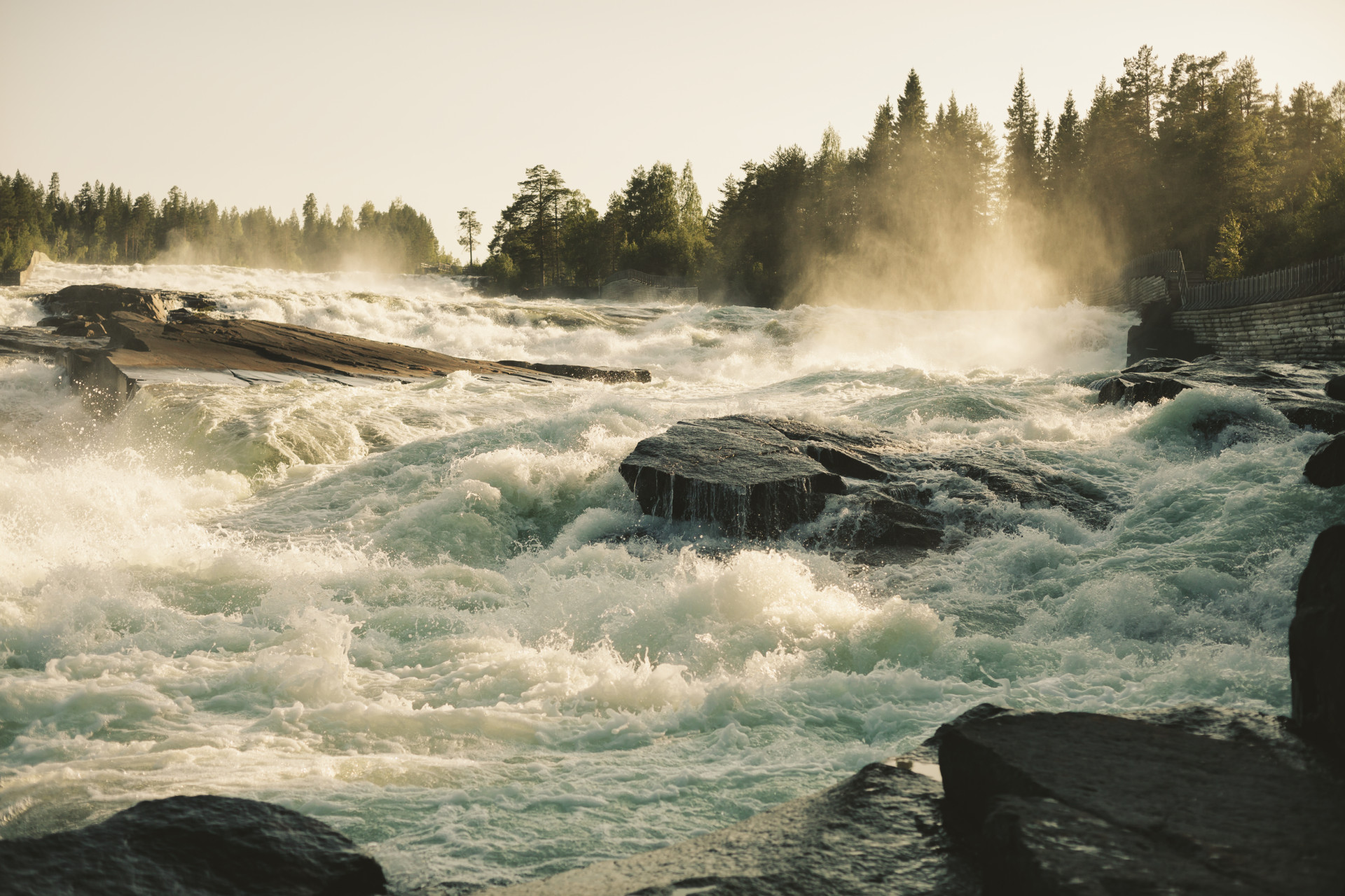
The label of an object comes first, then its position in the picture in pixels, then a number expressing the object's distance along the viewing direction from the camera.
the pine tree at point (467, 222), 124.69
